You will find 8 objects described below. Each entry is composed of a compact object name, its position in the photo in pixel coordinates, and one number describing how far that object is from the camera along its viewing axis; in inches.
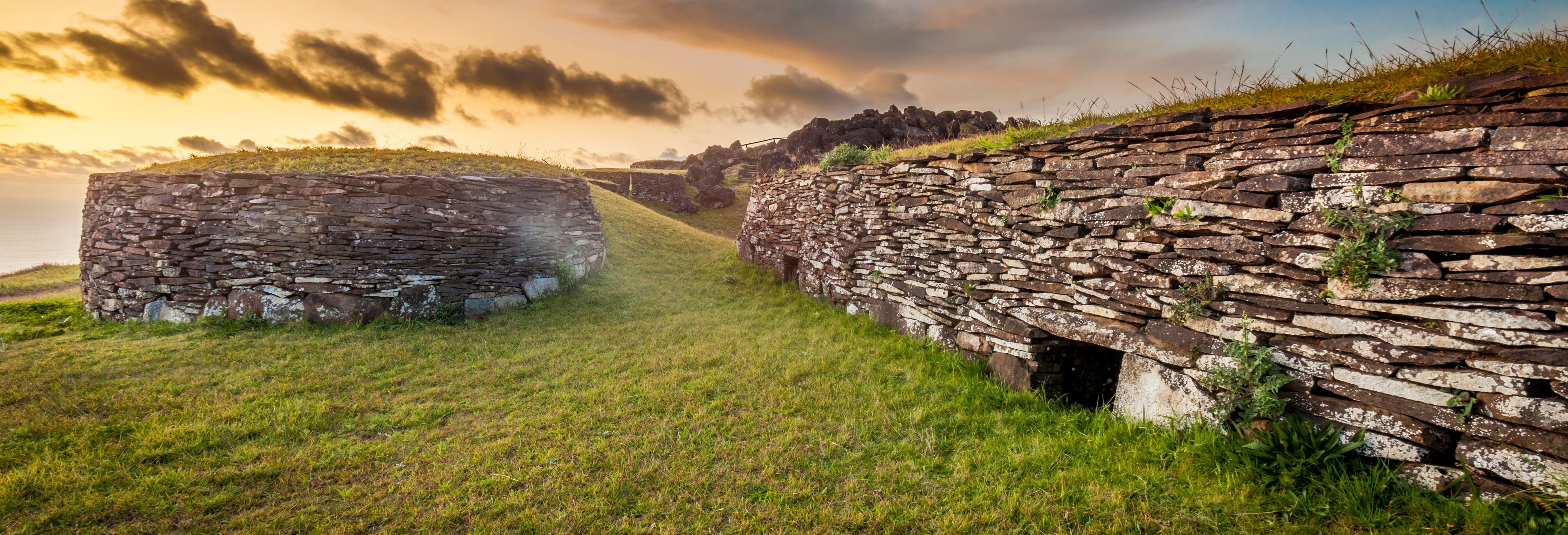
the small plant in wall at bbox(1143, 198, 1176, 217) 190.2
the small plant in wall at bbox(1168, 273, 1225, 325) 173.9
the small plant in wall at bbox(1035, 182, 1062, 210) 232.1
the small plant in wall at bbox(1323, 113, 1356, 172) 147.7
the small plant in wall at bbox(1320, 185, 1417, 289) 136.7
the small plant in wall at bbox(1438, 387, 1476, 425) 127.2
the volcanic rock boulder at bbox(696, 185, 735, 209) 1409.9
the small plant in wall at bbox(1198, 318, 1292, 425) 154.6
